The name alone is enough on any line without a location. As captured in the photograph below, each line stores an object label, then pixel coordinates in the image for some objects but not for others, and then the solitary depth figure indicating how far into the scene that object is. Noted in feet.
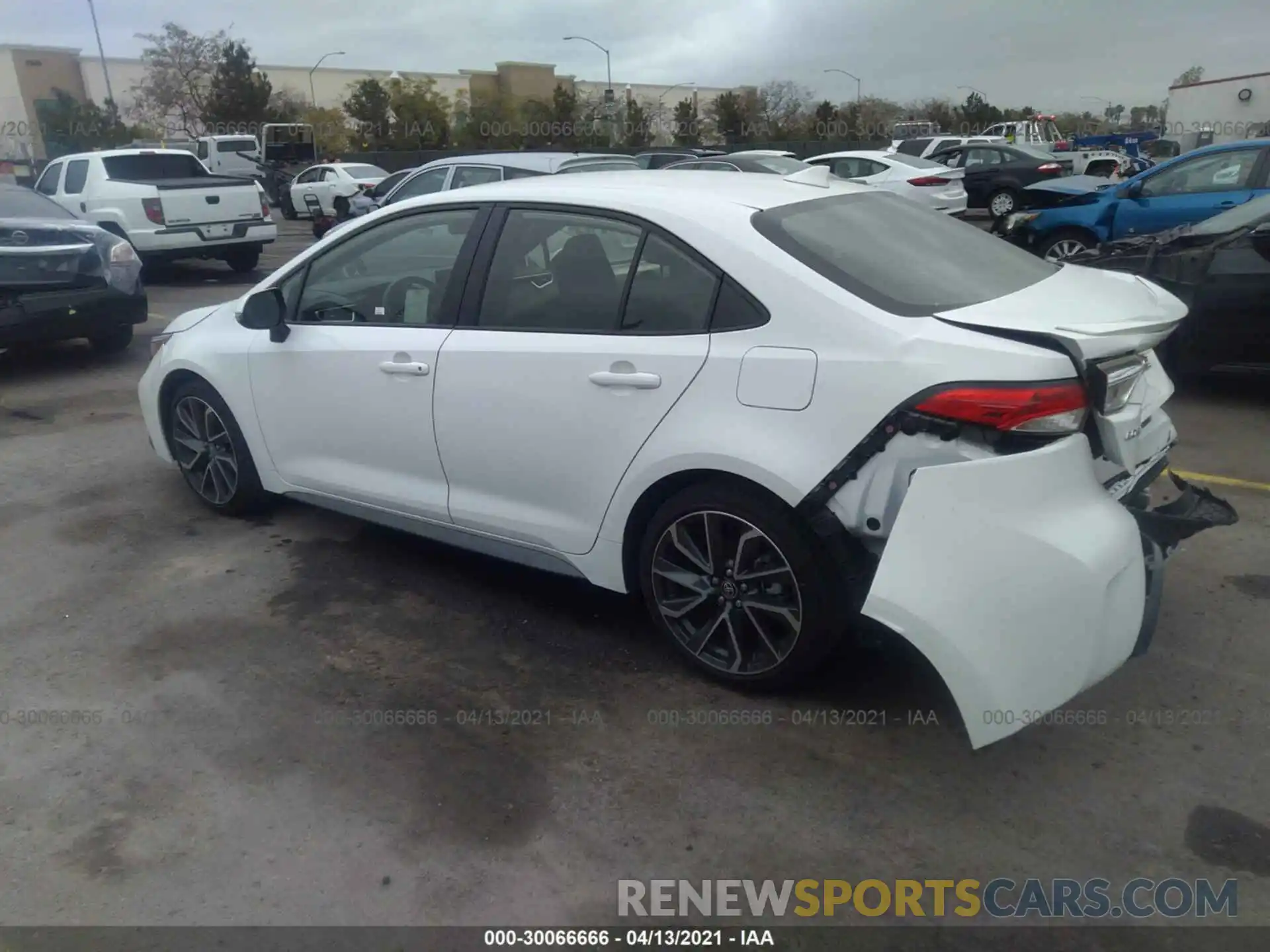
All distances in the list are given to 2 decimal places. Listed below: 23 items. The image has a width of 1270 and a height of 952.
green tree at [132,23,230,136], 159.12
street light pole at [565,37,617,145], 135.85
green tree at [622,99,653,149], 151.12
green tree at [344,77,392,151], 146.51
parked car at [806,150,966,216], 57.57
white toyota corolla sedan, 9.01
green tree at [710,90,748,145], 152.25
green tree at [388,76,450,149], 145.38
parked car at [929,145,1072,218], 66.49
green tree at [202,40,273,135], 145.69
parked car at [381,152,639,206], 39.86
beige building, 190.08
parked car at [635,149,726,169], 70.03
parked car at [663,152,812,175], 49.39
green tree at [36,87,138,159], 142.51
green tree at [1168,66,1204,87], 317.01
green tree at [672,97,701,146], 167.53
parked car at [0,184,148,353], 25.88
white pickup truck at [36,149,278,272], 40.96
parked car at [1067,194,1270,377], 20.03
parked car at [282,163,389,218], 75.72
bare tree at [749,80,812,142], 166.09
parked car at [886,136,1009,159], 77.71
